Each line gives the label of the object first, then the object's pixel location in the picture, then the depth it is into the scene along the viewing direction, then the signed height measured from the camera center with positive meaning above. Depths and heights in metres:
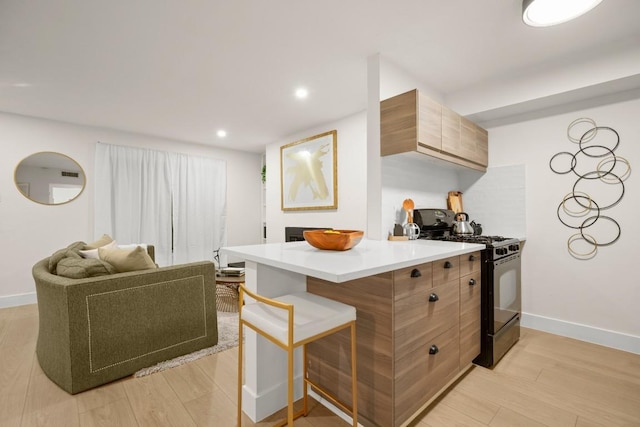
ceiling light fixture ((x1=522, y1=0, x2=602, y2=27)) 1.66 +1.21
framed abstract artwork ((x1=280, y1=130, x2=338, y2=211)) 4.07 +0.60
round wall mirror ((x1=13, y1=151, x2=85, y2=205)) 3.71 +0.50
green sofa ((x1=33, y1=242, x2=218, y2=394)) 1.82 -0.76
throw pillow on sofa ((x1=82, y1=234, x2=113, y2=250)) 2.88 -0.30
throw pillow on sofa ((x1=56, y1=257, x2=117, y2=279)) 1.95 -0.38
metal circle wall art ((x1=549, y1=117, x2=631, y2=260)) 2.45 +0.23
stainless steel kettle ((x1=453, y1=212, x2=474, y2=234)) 2.75 -0.17
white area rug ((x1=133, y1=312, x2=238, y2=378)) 2.10 -1.15
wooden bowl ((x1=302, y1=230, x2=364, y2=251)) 1.58 -0.16
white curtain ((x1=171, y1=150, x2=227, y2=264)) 5.00 +0.14
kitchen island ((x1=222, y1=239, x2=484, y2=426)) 1.34 -0.59
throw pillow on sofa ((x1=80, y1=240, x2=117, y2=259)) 2.54 -0.35
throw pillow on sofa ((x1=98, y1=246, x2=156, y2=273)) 2.17 -0.34
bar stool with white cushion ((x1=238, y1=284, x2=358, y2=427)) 1.11 -0.46
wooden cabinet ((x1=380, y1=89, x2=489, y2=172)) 2.12 +0.67
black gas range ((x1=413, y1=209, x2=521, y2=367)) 2.11 -0.58
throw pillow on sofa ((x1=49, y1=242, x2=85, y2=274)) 2.25 -0.33
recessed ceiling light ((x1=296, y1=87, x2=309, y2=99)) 3.09 +1.33
